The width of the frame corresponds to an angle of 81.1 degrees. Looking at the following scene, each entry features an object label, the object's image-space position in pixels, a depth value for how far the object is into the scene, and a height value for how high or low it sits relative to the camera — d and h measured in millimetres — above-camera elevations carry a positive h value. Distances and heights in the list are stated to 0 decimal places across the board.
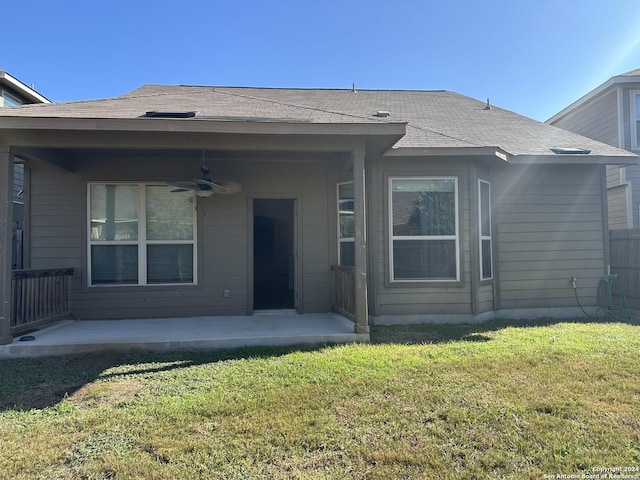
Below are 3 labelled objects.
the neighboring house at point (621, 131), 9258 +2932
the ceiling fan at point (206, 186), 5543 +1000
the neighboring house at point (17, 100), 7820 +3840
